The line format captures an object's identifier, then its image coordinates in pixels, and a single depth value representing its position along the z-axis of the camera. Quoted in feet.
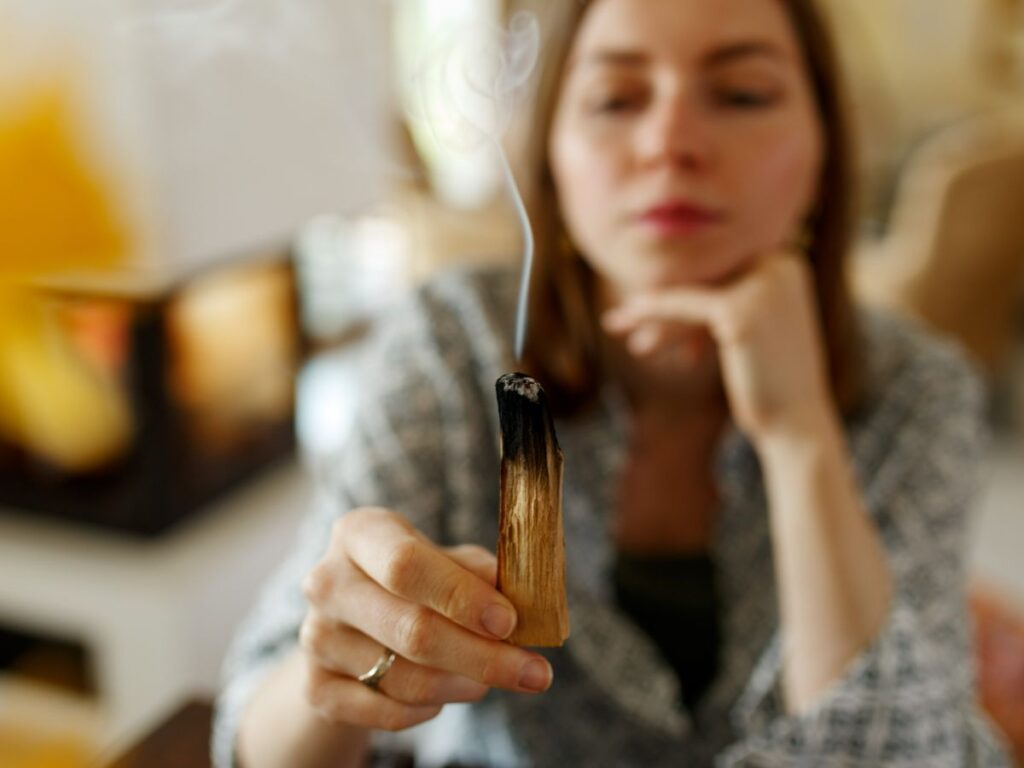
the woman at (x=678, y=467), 1.99
